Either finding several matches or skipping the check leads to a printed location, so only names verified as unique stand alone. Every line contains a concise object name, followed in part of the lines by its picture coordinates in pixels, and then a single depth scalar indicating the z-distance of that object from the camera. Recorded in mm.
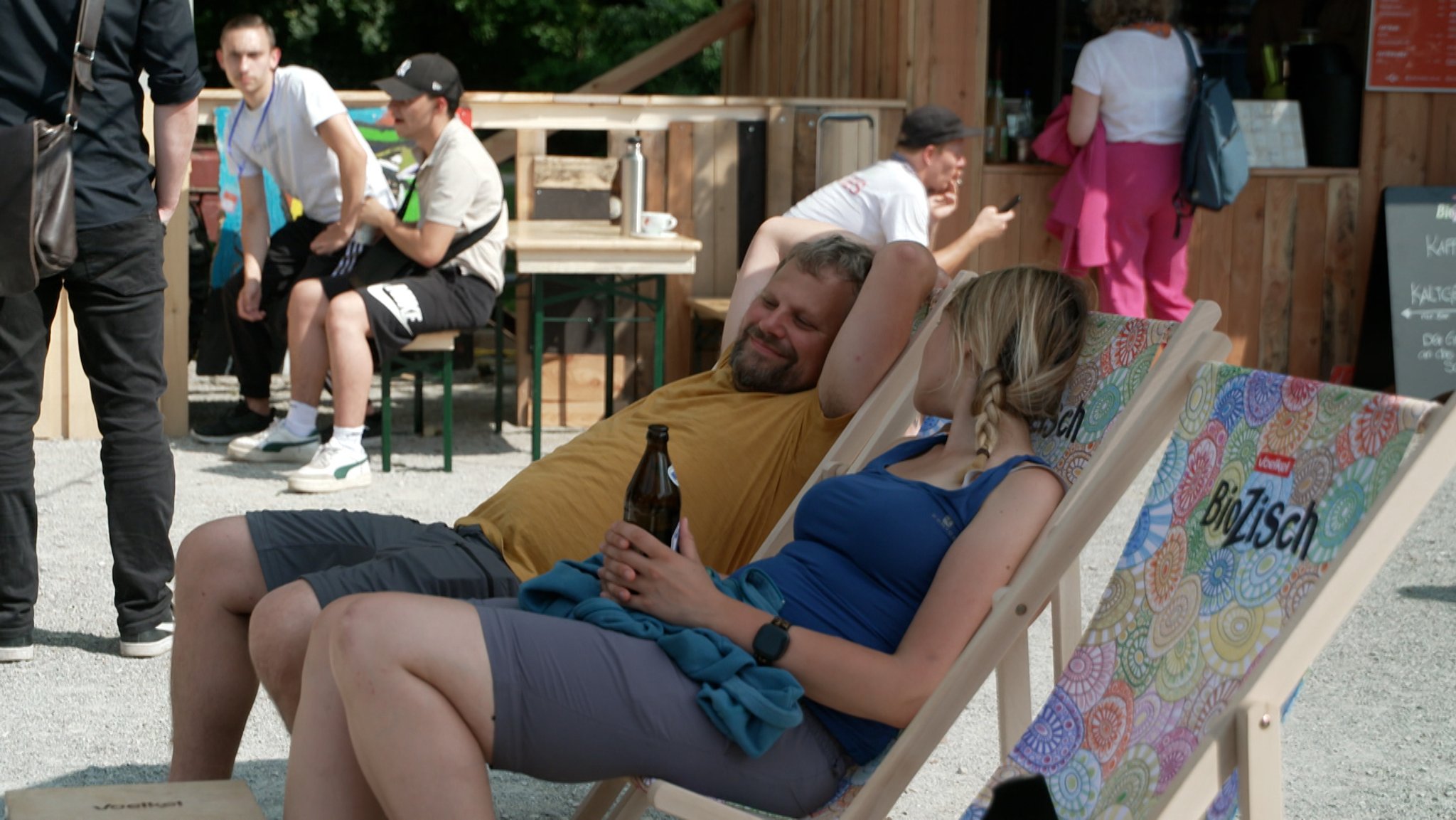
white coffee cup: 6453
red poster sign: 7586
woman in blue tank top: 1933
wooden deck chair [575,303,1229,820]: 2102
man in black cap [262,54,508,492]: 5754
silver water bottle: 6438
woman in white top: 6516
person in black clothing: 3506
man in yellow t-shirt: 2506
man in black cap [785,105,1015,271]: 5492
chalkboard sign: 7242
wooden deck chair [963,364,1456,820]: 1766
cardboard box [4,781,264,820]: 2006
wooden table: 6109
